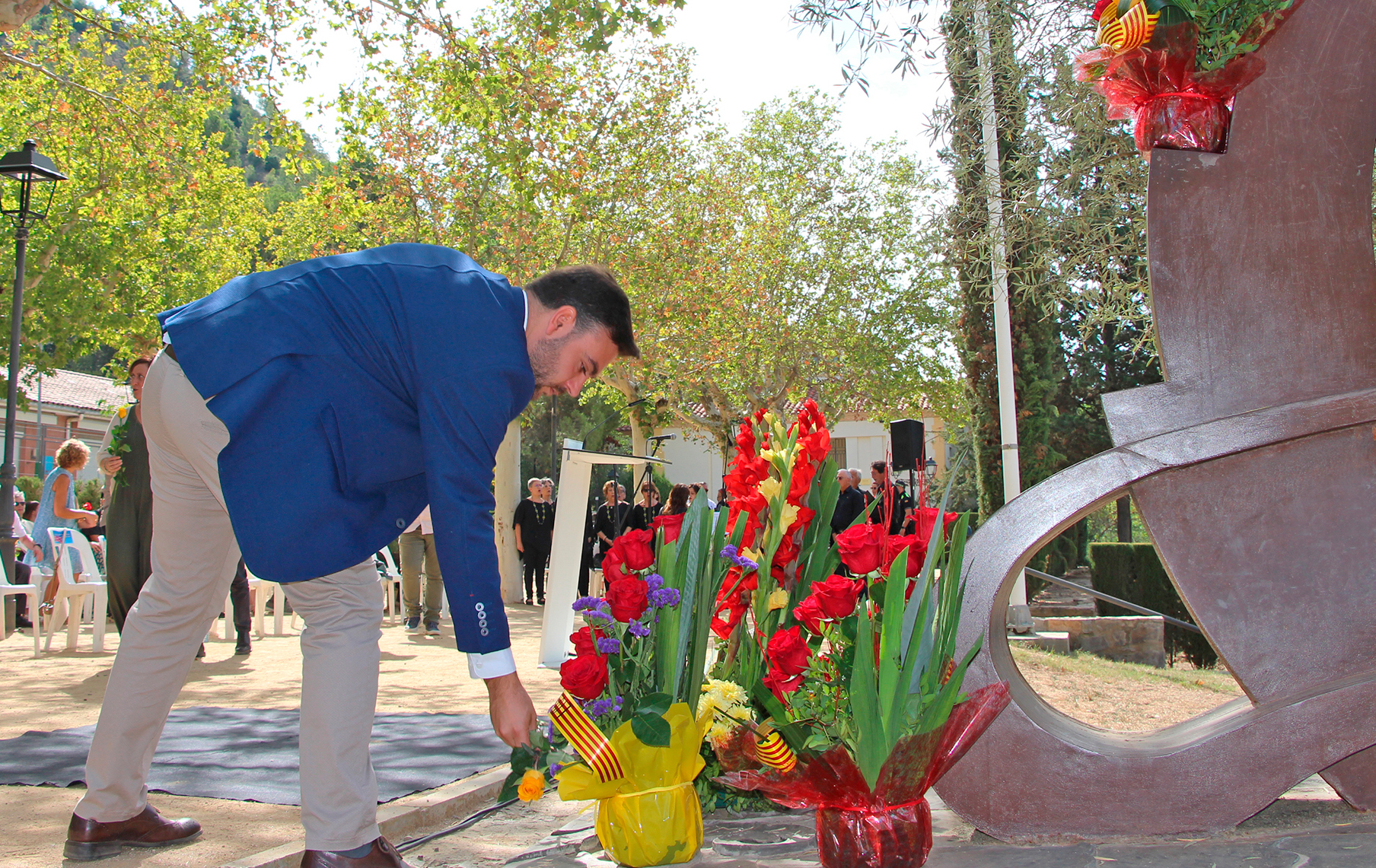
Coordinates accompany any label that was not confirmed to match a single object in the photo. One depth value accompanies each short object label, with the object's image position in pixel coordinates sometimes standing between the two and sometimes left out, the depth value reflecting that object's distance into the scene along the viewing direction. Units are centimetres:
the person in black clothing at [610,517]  1268
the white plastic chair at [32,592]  683
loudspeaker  1118
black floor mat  326
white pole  504
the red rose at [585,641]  233
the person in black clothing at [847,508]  993
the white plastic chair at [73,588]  699
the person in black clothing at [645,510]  1341
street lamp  941
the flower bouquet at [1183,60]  254
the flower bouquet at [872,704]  210
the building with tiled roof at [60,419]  3088
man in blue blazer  201
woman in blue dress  771
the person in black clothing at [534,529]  1296
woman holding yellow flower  570
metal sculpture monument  246
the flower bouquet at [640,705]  218
